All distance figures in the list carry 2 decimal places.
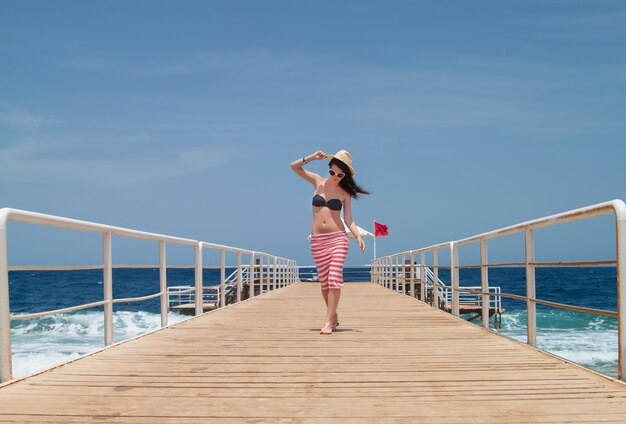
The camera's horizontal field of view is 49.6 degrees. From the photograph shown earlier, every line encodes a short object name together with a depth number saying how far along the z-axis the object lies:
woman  6.12
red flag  30.23
